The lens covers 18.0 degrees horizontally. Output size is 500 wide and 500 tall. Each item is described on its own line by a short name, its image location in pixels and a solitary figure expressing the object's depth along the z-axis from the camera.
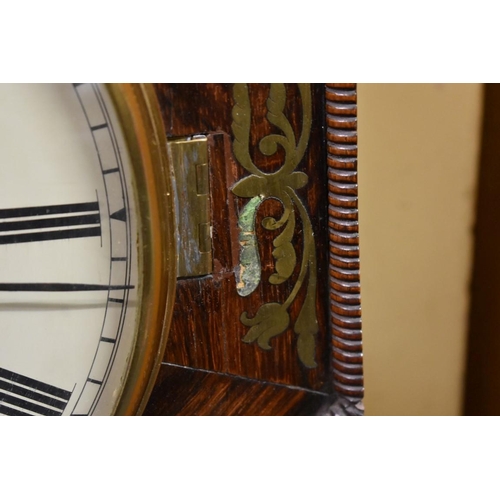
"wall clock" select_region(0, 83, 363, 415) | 0.45
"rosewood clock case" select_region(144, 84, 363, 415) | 0.45
